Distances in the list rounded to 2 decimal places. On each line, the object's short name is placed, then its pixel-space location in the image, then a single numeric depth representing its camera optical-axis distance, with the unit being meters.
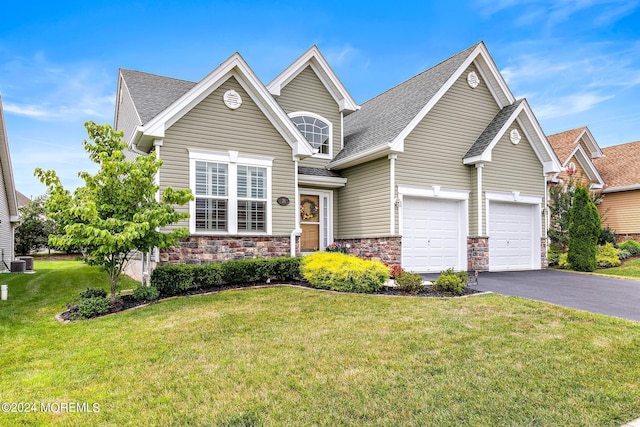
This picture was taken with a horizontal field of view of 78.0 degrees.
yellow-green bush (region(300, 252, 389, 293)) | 8.91
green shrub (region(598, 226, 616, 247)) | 17.33
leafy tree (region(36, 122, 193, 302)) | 7.23
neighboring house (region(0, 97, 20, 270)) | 17.22
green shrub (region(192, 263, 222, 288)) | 9.06
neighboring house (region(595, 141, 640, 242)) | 18.89
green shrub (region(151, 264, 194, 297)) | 8.65
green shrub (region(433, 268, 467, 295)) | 8.63
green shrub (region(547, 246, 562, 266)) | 14.89
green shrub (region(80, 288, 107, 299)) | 7.78
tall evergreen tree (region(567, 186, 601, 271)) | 13.23
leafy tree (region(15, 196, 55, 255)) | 27.89
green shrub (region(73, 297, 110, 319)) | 7.11
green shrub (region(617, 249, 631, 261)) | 15.52
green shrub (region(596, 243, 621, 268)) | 14.41
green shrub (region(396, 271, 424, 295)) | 8.73
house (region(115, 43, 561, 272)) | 10.19
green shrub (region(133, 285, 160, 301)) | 8.24
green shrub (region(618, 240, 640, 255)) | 16.39
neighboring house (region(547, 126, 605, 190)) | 18.38
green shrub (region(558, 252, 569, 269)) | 13.89
